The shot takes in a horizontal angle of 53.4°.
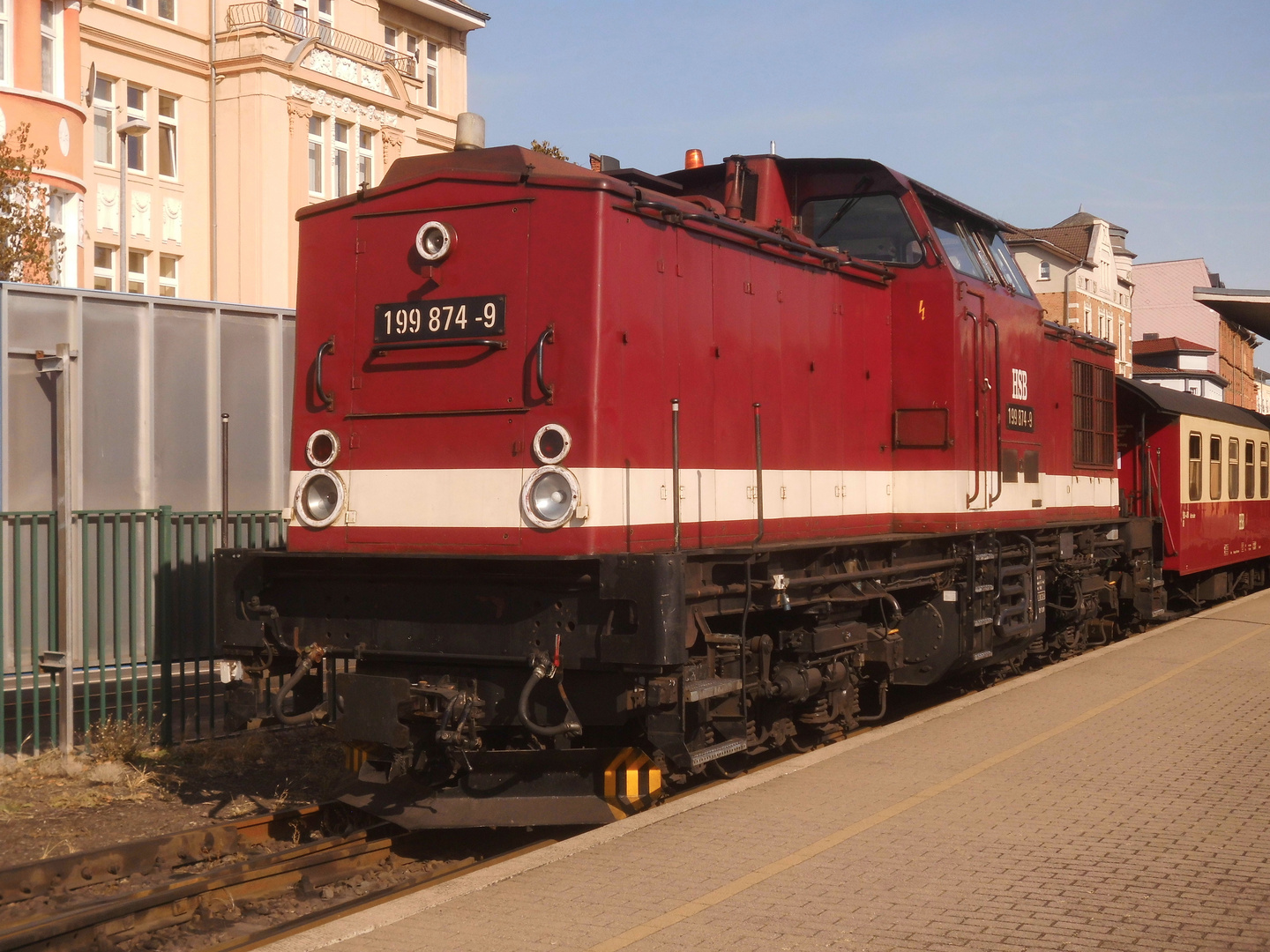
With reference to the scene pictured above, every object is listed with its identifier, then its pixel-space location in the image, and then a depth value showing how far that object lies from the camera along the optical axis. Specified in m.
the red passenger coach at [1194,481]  16.56
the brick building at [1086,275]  55.34
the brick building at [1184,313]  67.19
